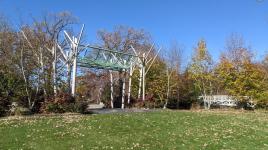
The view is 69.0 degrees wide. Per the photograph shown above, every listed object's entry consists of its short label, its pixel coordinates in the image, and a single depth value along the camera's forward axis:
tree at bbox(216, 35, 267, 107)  18.30
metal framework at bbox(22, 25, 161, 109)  13.10
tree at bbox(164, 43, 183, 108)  18.72
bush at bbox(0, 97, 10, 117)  10.70
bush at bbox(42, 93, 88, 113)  11.75
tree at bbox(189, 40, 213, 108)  19.66
